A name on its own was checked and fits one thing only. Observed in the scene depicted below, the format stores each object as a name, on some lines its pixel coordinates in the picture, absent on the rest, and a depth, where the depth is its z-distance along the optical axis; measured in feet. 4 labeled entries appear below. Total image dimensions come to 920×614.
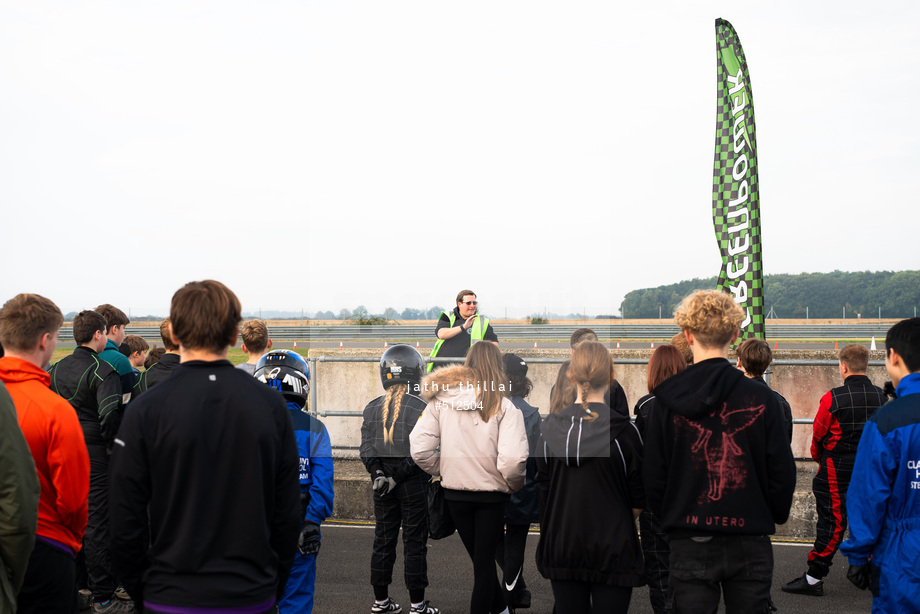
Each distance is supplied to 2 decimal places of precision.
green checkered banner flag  28.84
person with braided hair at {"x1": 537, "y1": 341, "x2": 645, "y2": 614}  10.94
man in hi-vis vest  23.22
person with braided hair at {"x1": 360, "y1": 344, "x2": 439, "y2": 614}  15.49
